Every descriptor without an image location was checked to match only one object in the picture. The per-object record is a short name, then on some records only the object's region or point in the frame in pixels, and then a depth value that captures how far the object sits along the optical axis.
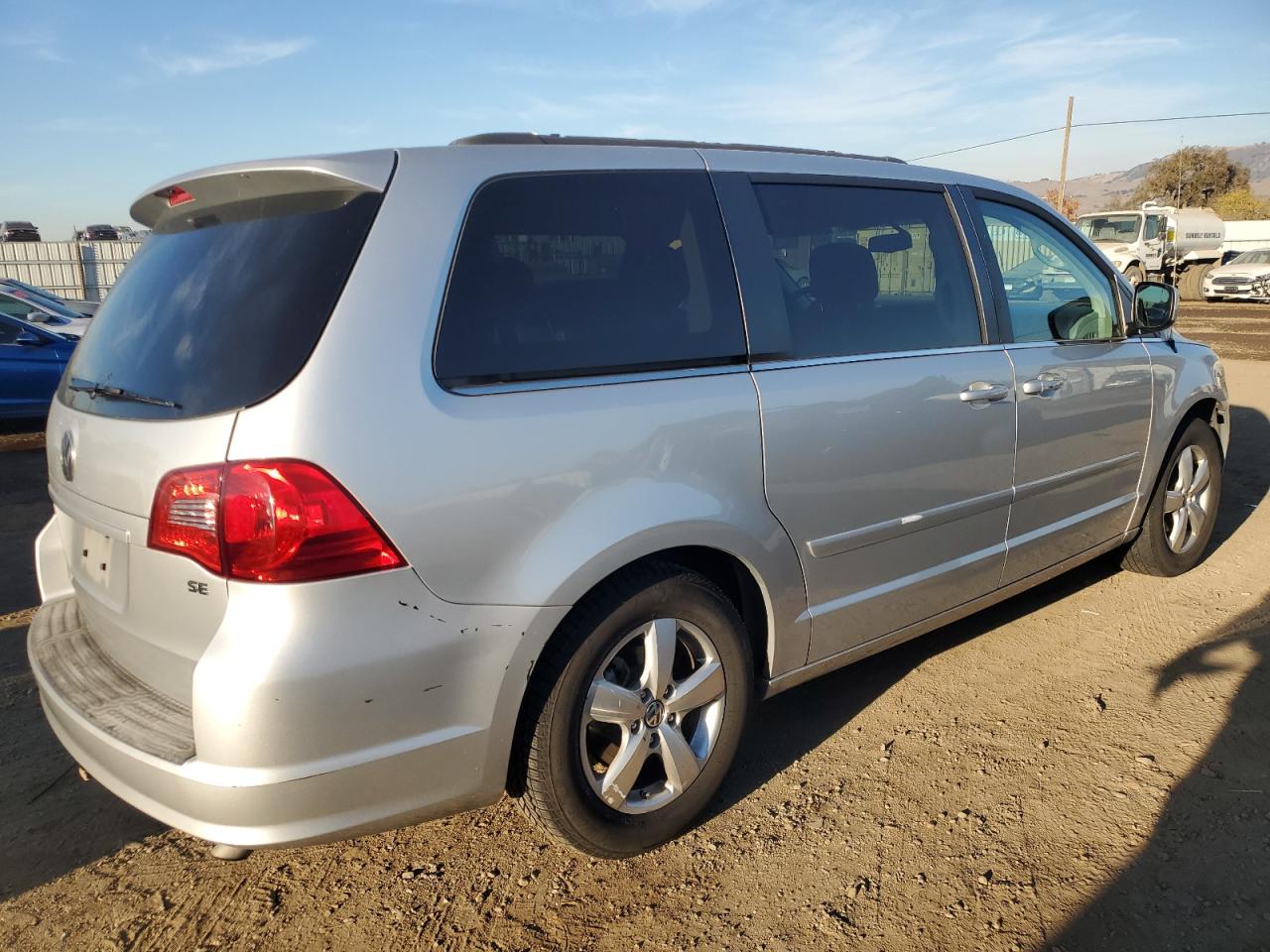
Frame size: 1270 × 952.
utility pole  37.35
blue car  8.57
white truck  22.66
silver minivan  1.92
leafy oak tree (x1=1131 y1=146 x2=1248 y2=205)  67.69
